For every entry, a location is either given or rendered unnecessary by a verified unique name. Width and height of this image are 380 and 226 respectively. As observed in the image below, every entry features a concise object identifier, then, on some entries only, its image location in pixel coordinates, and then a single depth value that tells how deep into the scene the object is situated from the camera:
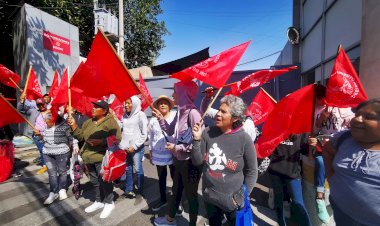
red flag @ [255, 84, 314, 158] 2.89
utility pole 12.11
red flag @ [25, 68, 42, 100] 5.61
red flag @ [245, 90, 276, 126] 4.55
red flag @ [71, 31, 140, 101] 3.17
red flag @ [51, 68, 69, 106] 4.50
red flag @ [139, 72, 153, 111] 5.45
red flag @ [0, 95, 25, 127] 4.11
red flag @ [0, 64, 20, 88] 5.32
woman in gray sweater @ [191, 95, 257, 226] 2.42
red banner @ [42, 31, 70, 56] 11.03
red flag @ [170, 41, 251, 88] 3.29
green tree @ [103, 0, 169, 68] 20.12
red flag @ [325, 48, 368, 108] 2.65
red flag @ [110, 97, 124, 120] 6.15
